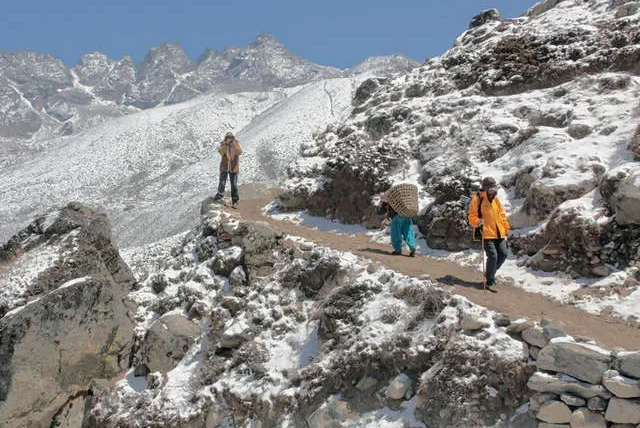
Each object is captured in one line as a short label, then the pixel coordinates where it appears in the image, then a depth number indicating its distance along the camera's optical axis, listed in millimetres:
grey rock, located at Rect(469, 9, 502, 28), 27664
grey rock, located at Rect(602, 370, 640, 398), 6949
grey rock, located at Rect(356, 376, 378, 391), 9562
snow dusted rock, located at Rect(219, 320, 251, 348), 12234
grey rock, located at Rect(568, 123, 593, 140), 14922
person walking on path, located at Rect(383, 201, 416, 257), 14008
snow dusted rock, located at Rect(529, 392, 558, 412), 7512
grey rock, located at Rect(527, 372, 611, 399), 7219
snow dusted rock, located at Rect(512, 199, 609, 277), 11188
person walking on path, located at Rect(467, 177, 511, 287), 10727
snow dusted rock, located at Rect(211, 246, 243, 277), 14789
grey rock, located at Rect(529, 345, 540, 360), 8062
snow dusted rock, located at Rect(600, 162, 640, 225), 10852
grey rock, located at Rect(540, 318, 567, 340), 7960
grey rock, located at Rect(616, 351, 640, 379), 7023
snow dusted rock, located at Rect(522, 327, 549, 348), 8078
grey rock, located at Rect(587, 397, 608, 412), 7152
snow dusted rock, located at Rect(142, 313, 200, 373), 12797
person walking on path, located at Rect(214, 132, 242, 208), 19750
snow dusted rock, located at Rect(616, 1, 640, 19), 20375
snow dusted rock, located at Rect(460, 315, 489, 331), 8922
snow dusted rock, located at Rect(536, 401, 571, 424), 7320
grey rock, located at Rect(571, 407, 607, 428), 7113
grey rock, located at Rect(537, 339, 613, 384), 7324
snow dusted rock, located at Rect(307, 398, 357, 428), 9336
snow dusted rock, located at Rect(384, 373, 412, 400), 8977
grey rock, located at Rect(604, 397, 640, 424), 6891
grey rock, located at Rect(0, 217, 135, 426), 12188
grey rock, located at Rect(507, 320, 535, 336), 8438
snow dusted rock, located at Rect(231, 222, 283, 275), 14508
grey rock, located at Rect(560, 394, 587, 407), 7289
